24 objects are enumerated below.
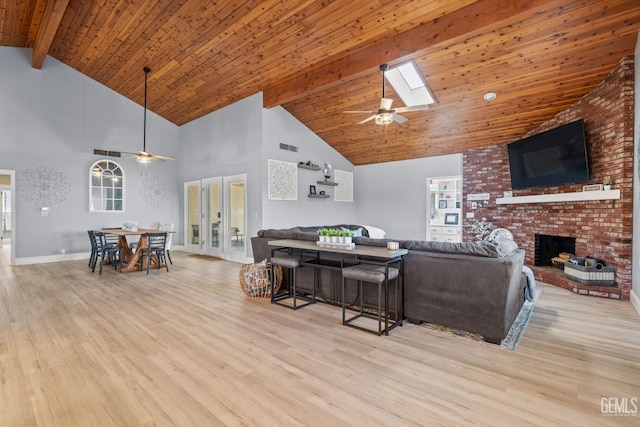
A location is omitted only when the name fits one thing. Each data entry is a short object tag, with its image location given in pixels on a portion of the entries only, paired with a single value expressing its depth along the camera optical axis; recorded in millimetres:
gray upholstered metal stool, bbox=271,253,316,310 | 3770
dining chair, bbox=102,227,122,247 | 6606
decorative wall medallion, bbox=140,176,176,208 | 8516
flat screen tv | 4824
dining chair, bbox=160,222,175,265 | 6664
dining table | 5961
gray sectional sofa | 2789
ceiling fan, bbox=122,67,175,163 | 6289
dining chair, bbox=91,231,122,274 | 5910
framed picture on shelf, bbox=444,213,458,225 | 7719
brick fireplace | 4176
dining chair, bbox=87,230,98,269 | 6105
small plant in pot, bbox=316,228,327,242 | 3684
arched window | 7648
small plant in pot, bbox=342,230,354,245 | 3469
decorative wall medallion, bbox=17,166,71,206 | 6738
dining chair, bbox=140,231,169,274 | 5841
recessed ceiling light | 5326
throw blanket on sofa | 3689
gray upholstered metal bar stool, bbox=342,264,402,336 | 2996
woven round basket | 4234
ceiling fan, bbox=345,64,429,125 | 4336
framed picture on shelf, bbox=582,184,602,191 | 4531
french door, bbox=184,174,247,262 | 7340
